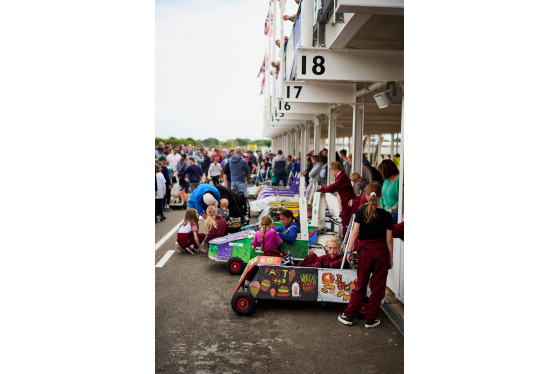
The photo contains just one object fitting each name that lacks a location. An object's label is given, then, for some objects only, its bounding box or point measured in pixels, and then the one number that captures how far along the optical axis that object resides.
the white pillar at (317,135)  18.94
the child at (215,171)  20.51
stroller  11.61
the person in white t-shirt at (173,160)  19.86
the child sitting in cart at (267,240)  7.88
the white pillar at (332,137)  15.35
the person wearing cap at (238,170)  15.39
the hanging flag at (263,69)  28.28
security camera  8.03
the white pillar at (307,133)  23.22
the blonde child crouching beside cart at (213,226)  9.38
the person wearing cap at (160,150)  20.50
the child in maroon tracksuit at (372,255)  5.84
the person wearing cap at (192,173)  17.43
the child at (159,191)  13.77
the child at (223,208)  10.75
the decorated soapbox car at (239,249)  8.36
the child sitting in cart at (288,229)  8.27
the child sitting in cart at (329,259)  6.79
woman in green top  7.62
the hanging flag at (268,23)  18.38
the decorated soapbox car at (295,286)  6.34
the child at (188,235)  9.98
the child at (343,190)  9.83
